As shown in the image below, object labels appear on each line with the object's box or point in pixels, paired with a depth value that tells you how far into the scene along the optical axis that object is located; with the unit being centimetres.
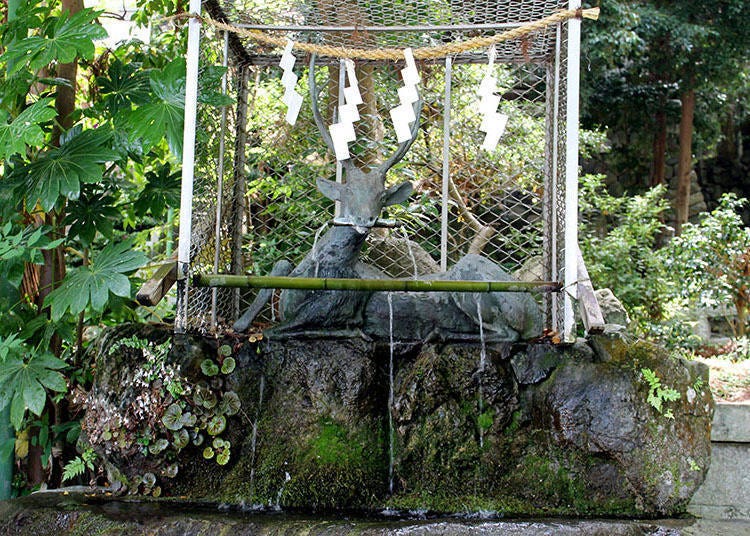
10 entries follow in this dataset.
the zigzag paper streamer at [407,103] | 398
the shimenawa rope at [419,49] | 397
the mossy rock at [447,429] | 352
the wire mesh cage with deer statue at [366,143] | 442
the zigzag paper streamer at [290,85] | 404
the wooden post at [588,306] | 360
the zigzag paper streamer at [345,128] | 400
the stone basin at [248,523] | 294
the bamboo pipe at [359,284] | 357
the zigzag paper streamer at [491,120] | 390
